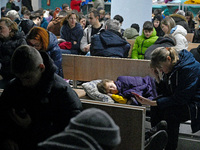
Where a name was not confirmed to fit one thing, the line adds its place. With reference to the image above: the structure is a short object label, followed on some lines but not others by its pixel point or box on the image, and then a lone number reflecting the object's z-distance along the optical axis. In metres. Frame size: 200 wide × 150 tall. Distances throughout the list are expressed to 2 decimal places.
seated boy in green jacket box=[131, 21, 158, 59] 6.49
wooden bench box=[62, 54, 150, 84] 5.14
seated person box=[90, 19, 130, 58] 5.66
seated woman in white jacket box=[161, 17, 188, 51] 6.39
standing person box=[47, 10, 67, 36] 9.02
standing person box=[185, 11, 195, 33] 11.17
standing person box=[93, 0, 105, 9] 15.92
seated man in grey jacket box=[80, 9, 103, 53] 7.16
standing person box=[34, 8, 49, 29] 10.70
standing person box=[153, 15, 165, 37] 9.76
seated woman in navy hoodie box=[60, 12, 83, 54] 7.29
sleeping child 4.49
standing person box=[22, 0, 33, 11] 17.67
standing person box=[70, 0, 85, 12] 16.64
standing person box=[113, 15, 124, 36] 9.66
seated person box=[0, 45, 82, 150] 2.50
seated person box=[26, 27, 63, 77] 4.53
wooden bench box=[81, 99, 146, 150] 3.20
